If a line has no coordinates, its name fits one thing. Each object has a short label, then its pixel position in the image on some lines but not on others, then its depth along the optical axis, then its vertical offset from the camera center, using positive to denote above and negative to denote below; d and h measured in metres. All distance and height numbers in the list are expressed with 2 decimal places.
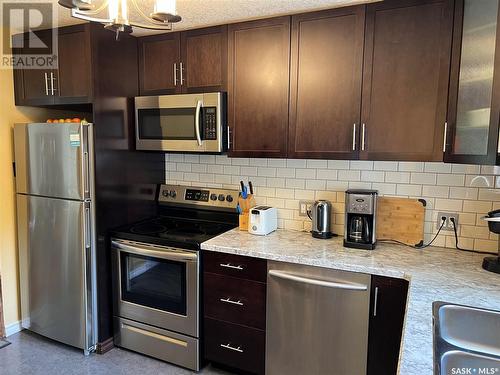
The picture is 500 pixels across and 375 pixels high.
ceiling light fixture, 1.25 +0.48
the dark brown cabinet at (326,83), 2.06 +0.40
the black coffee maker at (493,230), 1.74 -0.37
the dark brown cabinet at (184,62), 2.41 +0.60
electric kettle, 2.33 -0.44
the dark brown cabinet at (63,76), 2.40 +0.48
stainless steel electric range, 2.31 -0.91
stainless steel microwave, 2.40 +0.17
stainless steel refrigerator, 2.39 -0.57
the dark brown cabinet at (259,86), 2.23 +0.40
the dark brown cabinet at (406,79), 1.88 +0.39
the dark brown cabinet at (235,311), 2.15 -0.98
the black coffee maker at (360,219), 2.12 -0.40
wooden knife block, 2.55 -0.42
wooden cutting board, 2.23 -0.42
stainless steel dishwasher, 1.91 -0.93
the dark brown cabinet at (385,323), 1.81 -0.86
